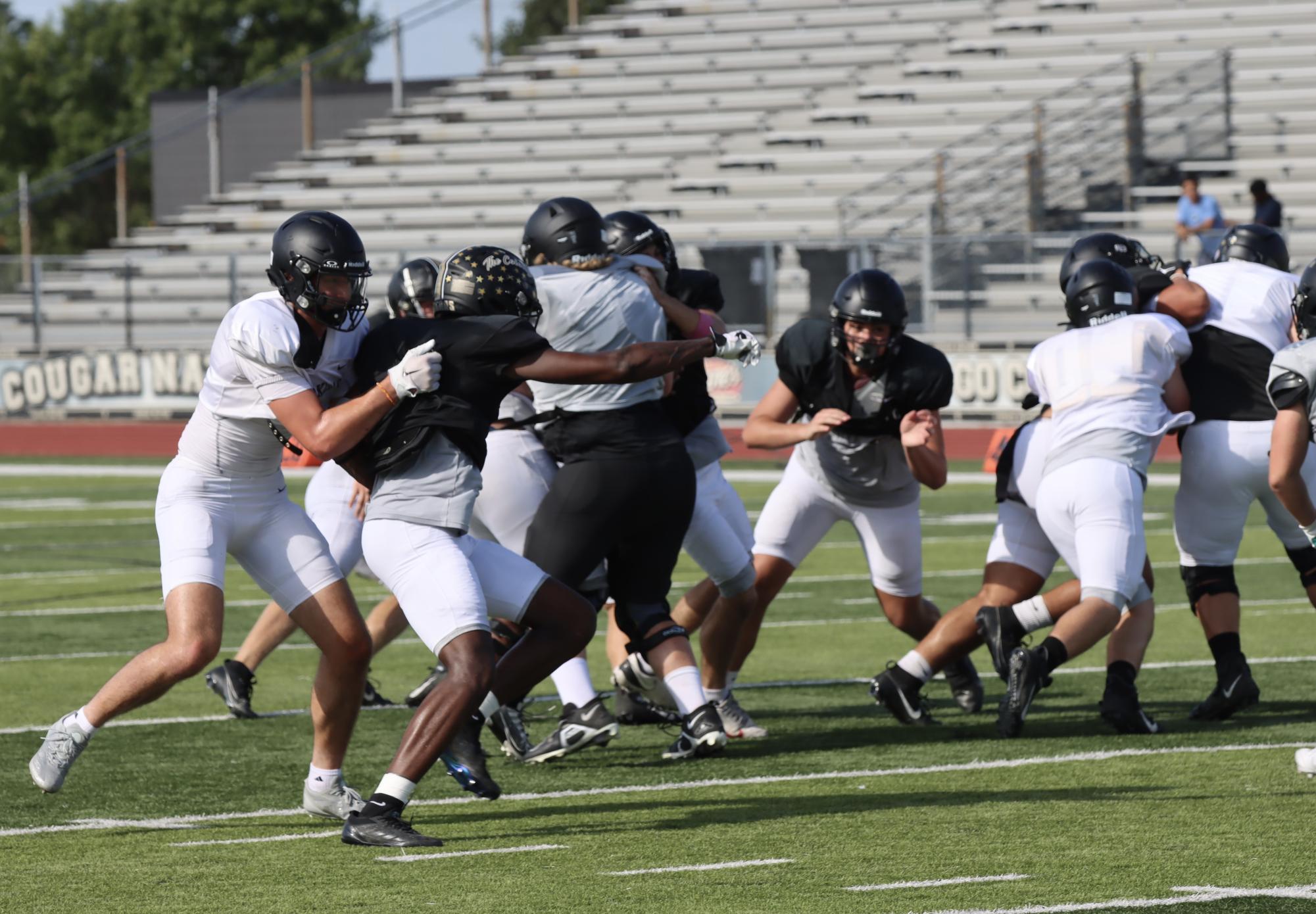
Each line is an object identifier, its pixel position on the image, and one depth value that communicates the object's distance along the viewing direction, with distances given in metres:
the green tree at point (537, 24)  123.50
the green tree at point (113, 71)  109.25
